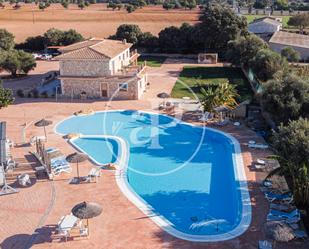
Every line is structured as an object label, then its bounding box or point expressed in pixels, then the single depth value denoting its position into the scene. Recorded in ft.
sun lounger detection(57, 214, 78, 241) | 58.80
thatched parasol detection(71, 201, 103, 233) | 57.27
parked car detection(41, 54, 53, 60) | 199.11
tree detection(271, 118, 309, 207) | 60.70
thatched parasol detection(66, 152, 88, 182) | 78.95
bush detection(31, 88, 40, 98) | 135.44
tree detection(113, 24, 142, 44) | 210.18
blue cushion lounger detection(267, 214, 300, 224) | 59.41
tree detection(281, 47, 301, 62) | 164.35
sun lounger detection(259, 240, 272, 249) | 54.13
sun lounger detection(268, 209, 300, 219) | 61.41
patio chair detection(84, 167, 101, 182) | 76.94
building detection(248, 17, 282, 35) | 238.27
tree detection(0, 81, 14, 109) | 119.44
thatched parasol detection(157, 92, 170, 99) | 128.57
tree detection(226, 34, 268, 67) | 149.59
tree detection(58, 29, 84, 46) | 210.59
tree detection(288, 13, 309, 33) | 266.16
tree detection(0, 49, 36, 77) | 154.71
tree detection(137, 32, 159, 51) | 210.18
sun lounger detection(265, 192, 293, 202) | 66.75
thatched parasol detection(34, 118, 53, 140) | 98.12
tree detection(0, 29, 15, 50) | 191.71
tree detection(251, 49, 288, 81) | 122.01
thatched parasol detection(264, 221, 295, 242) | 53.26
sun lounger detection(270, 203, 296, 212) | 63.46
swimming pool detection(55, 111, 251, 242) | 63.98
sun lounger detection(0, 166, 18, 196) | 73.04
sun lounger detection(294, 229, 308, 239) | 56.18
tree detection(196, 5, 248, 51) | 187.73
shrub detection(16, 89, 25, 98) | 136.36
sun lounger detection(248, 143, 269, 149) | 89.92
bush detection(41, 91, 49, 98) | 135.13
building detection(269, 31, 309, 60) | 179.11
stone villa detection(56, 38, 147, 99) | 129.49
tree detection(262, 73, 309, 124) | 83.24
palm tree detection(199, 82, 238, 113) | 110.01
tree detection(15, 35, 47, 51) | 217.77
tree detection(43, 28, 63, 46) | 211.41
